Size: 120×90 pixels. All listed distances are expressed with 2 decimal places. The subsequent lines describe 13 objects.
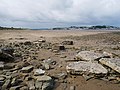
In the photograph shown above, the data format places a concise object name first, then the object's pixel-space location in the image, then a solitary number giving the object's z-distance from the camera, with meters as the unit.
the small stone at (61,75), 3.32
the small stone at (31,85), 2.85
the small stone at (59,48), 6.38
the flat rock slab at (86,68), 3.29
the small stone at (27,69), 3.54
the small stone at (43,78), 3.04
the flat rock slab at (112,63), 3.32
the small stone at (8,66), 3.80
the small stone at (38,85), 2.86
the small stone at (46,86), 2.83
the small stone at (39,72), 3.37
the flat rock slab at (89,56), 3.97
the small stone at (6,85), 2.87
